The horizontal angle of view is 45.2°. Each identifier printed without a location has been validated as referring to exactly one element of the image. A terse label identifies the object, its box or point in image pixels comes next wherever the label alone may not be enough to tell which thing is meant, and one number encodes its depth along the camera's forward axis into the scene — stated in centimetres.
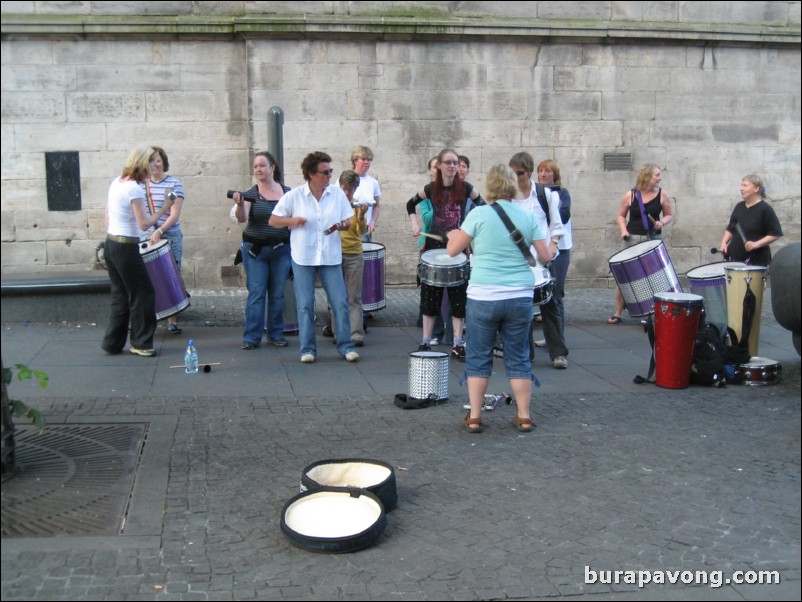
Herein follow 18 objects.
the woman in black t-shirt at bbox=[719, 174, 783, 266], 966
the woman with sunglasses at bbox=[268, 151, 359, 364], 844
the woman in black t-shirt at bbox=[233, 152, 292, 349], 901
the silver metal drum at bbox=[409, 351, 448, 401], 716
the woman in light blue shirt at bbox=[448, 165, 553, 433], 638
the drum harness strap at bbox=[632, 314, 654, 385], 805
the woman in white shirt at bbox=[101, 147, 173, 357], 830
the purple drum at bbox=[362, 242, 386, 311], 974
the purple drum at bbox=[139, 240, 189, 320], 915
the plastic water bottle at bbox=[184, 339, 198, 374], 813
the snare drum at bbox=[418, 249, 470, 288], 844
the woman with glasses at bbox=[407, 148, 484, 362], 878
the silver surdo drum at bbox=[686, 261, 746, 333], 912
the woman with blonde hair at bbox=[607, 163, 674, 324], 1062
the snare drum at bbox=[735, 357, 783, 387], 799
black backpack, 790
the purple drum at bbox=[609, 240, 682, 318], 945
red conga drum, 780
